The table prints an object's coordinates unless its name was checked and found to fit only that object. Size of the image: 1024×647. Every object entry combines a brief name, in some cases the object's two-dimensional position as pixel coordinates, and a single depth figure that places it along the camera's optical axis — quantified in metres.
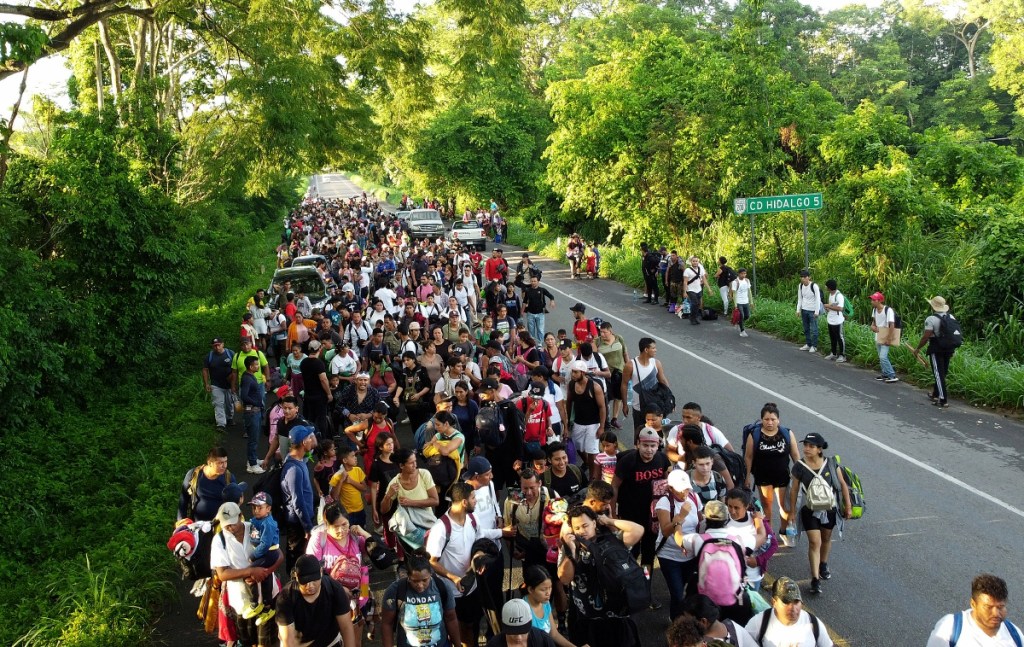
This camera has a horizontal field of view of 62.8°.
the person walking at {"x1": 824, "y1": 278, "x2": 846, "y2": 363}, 15.27
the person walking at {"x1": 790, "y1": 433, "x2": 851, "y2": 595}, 6.78
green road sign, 17.69
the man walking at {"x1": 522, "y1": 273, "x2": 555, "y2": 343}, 15.60
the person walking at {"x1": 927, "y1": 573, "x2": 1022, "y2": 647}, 4.50
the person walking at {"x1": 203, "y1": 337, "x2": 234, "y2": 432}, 11.79
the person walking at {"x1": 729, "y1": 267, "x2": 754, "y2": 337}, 18.27
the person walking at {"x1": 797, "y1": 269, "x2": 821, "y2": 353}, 16.20
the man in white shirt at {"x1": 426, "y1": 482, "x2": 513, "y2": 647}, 5.88
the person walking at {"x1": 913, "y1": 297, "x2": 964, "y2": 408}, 12.28
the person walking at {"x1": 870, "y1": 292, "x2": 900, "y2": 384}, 13.71
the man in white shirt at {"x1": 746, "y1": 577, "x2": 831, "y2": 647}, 4.70
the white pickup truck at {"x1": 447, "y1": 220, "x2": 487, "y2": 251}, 39.53
